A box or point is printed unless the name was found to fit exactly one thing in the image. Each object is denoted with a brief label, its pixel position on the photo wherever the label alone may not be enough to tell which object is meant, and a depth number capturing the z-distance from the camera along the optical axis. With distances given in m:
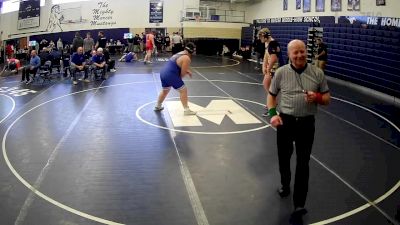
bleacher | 10.93
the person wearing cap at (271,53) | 7.60
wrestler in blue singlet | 8.31
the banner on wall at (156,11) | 26.07
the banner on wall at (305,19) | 14.82
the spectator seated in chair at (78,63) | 13.32
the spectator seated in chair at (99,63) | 13.60
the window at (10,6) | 22.75
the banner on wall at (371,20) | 10.71
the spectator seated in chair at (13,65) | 16.28
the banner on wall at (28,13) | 22.77
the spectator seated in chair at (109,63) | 15.28
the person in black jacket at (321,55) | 13.20
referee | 3.93
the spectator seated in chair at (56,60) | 14.95
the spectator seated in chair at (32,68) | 13.33
